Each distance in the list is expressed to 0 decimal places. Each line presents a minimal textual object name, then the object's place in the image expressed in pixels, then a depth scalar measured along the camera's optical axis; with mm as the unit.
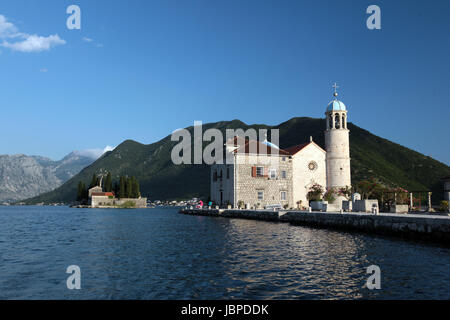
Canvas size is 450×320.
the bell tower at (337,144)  46812
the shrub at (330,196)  40981
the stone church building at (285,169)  46000
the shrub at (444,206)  27489
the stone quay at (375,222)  19328
